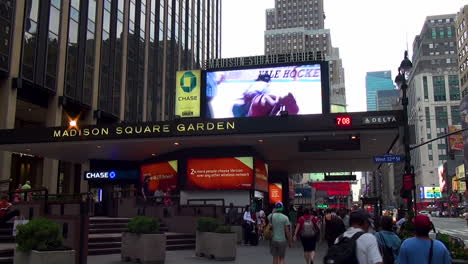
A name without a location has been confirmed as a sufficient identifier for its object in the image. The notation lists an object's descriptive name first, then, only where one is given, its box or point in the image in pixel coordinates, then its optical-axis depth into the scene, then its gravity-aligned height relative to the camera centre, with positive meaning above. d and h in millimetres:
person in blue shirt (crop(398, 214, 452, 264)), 5328 -469
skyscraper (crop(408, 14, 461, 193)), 159750 +36293
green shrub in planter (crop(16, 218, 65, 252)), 10492 -697
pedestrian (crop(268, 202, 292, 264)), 12680 -750
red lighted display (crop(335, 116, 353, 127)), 22031 +3658
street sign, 19312 +1763
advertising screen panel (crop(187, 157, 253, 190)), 27344 +1660
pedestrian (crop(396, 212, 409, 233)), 17133 -679
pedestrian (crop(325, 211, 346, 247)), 7891 -340
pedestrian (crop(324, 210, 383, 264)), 5457 -500
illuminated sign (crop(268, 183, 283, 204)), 47125 +1191
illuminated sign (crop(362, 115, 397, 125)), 21734 +3673
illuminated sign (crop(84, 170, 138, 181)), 33594 +1903
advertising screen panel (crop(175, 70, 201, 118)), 35719 +7761
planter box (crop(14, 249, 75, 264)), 10164 -1094
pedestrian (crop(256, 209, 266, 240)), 25272 -850
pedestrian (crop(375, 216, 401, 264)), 7043 -522
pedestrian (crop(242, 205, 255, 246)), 22750 -991
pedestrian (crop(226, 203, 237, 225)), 24422 -576
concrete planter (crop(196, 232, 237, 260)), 16062 -1332
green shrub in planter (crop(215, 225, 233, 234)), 16364 -833
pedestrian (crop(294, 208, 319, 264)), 14203 -862
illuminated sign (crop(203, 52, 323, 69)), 38094 +11073
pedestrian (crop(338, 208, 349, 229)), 19294 -396
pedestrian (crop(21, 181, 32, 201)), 21945 +321
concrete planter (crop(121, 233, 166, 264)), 14359 -1273
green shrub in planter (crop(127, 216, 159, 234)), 14562 -615
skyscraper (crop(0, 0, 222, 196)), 32719 +11069
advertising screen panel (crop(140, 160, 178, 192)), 29625 +1750
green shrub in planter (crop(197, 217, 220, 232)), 16797 -670
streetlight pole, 18078 +3421
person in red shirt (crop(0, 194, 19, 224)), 17594 -311
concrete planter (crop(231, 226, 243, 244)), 24173 -1344
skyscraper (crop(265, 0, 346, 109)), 158875 +53172
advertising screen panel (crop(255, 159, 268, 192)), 28955 +1717
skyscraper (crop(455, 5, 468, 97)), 109500 +35839
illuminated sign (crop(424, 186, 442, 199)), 155250 +3755
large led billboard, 33875 +7736
